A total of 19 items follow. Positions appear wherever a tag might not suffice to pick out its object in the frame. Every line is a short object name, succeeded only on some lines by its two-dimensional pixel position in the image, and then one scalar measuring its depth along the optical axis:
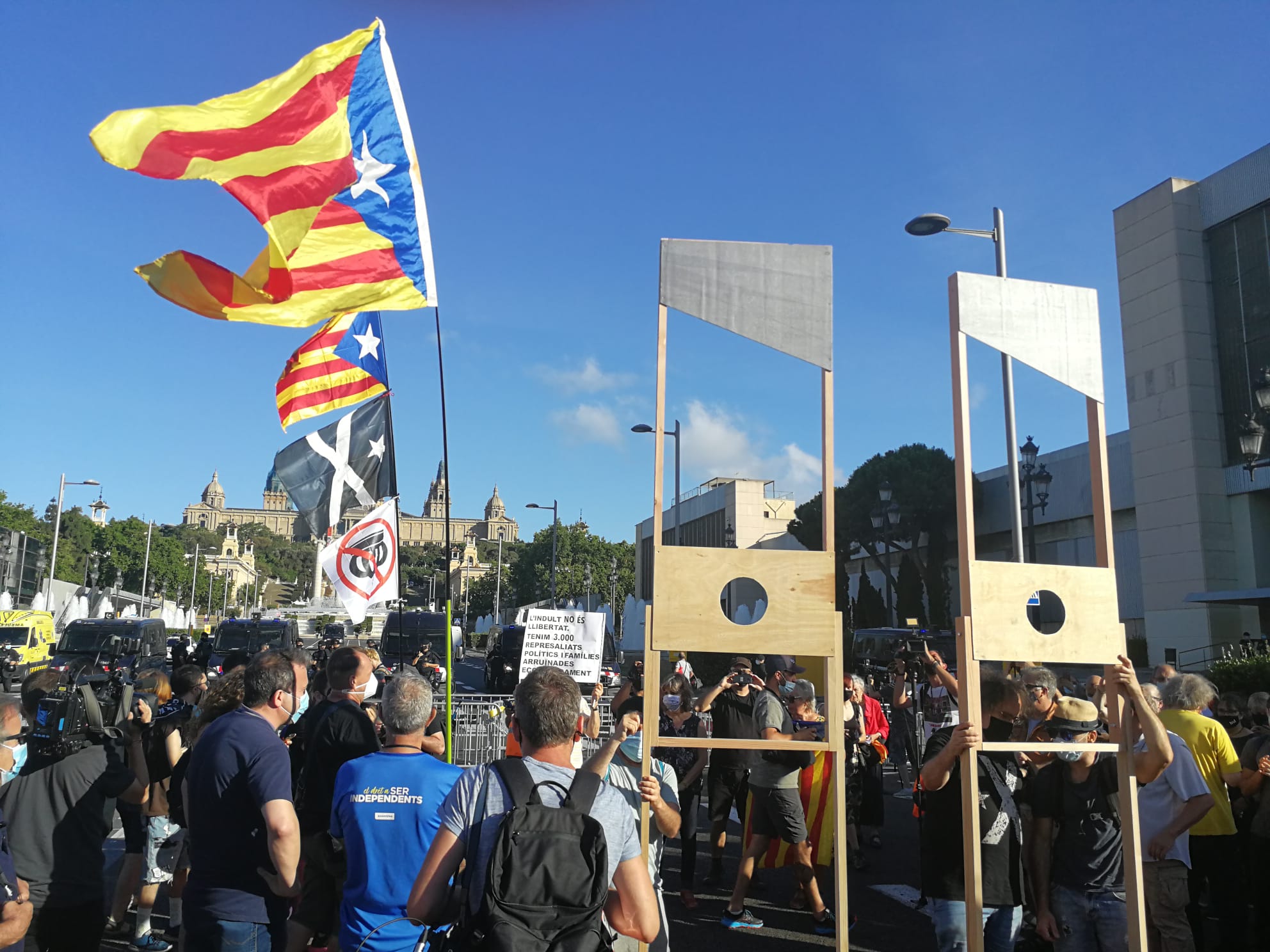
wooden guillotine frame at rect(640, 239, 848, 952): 4.50
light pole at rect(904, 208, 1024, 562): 12.37
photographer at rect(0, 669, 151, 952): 4.16
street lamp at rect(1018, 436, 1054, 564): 16.91
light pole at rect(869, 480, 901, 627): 20.28
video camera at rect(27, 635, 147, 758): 4.54
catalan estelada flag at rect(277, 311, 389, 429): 8.90
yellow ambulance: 23.84
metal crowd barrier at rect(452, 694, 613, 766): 11.39
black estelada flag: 9.38
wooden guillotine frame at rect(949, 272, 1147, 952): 4.38
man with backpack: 2.65
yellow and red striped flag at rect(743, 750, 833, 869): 7.59
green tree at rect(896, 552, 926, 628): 42.50
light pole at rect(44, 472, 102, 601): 41.61
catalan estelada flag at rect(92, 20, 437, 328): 5.94
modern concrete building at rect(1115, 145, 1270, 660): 26.61
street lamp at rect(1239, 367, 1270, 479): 14.41
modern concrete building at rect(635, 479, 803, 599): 57.00
